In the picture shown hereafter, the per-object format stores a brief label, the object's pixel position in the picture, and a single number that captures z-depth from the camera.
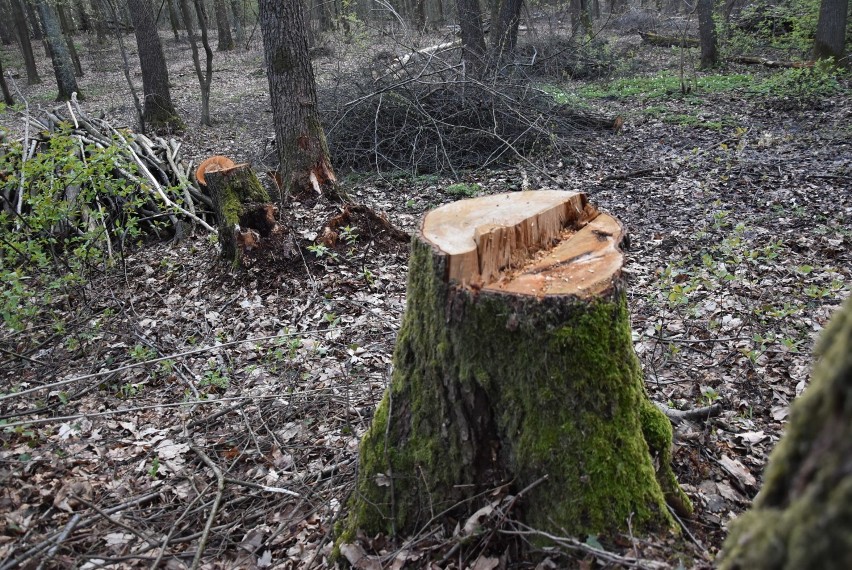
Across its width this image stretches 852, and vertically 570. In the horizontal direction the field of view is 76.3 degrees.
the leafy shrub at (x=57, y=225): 4.79
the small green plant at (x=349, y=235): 5.97
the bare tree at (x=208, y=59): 11.91
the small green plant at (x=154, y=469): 3.32
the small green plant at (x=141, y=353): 4.41
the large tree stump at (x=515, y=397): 2.12
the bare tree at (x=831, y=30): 11.60
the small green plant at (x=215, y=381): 4.09
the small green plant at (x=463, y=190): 7.89
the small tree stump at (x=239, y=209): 5.70
